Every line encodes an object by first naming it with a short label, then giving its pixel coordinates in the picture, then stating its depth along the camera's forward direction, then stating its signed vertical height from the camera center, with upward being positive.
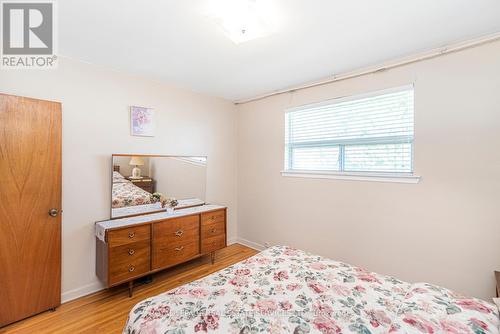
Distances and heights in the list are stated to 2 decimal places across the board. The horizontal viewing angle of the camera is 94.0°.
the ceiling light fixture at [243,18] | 1.54 +1.05
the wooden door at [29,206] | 1.90 -0.38
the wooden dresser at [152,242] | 2.27 -0.87
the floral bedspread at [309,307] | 1.15 -0.80
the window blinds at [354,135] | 2.37 +0.35
